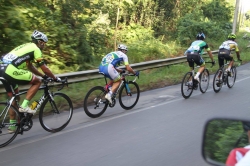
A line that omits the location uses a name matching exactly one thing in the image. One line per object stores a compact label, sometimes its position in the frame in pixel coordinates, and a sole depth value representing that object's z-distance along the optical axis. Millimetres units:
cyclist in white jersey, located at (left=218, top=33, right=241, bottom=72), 11281
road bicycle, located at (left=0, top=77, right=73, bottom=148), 5445
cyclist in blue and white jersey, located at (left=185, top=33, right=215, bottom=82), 10156
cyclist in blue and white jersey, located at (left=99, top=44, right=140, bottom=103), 7712
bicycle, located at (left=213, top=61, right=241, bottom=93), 10703
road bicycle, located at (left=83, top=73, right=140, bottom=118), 7348
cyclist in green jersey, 5531
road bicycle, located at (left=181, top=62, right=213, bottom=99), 9633
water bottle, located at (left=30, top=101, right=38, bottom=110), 5911
